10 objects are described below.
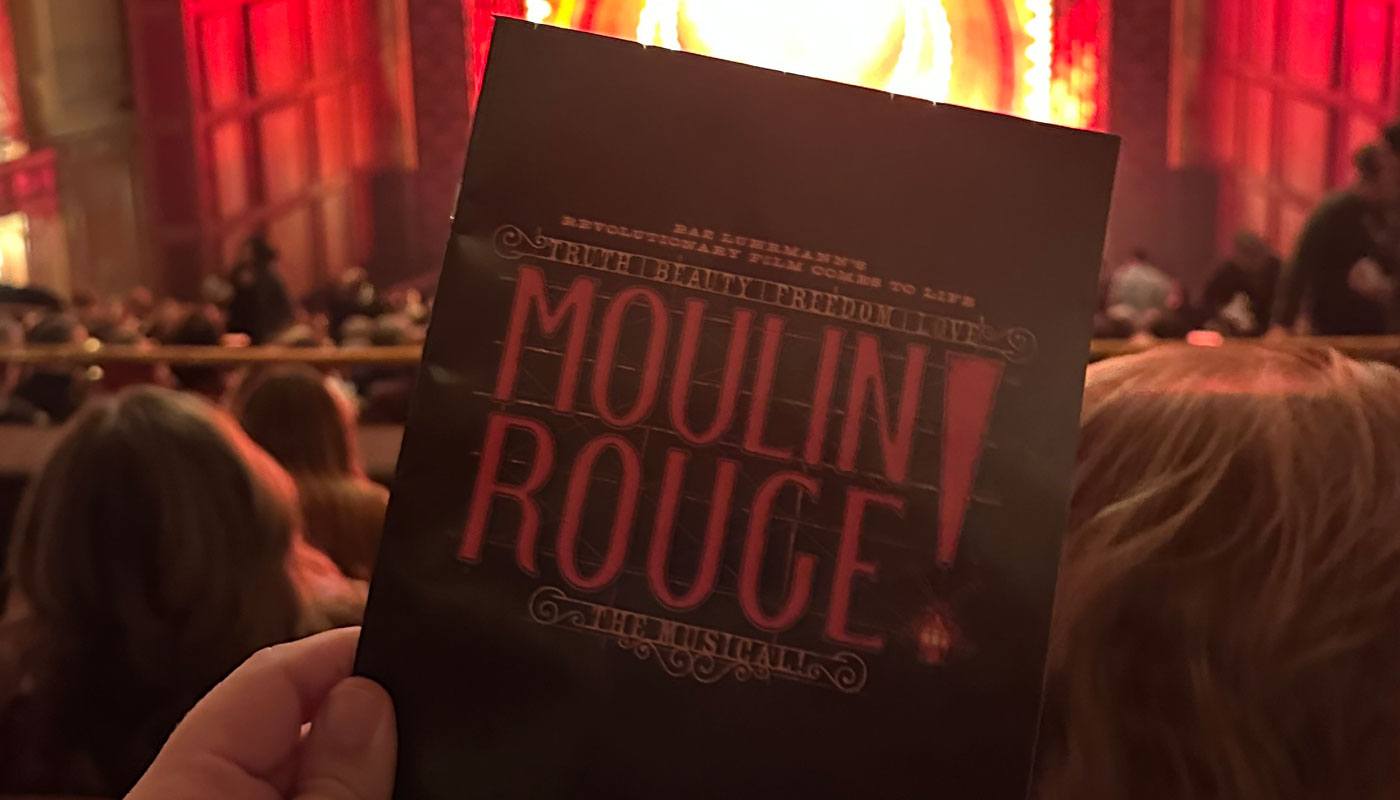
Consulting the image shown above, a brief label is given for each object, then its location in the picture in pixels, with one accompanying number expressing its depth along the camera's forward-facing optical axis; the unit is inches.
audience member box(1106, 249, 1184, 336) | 90.7
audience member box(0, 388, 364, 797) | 42.4
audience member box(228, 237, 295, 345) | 84.1
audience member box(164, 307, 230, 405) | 78.3
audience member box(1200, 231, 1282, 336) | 91.1
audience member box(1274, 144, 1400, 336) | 85.7
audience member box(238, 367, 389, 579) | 53.3
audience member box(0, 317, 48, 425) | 75.7
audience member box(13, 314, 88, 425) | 76.9
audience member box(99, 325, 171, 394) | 79.0
